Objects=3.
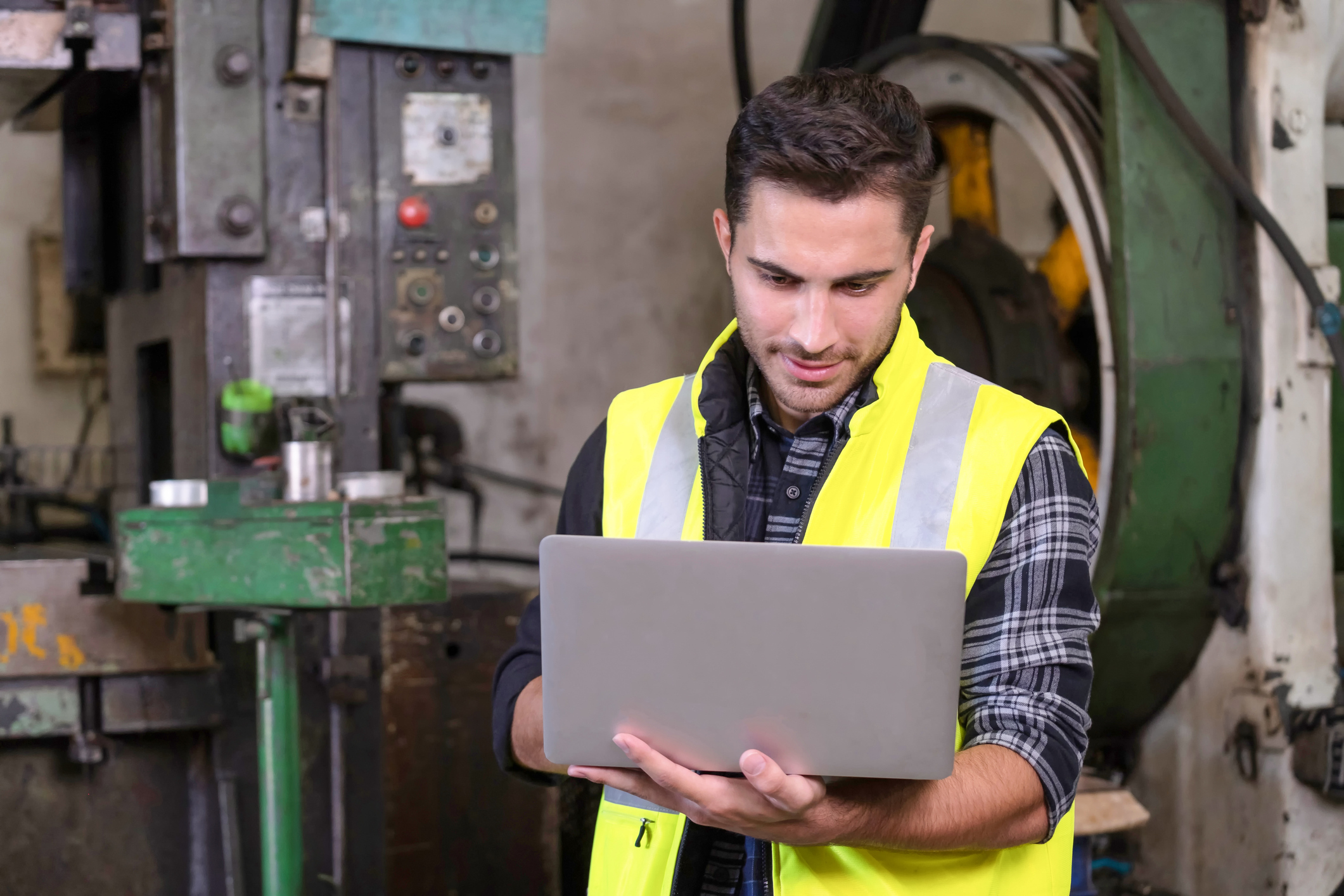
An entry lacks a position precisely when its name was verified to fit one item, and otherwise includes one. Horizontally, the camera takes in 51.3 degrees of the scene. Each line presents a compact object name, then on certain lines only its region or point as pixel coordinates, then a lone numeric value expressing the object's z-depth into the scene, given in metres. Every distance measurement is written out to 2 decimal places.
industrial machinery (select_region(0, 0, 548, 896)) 2.16
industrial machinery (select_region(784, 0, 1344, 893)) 2.23
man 1.06
